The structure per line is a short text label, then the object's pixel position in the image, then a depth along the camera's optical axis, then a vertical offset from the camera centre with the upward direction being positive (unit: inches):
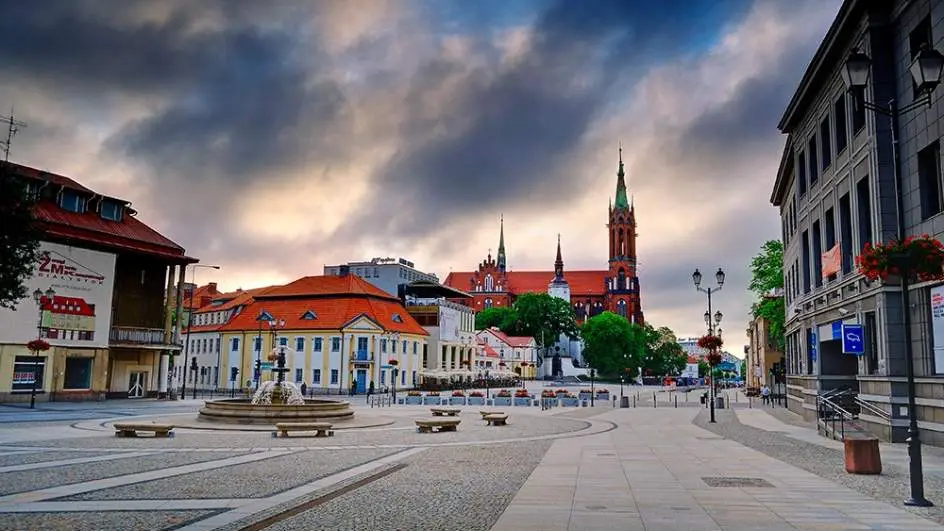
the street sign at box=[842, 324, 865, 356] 983.6 +38.4
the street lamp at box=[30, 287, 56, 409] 1525.3 +82.6
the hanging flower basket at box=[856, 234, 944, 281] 500.7 +76.7
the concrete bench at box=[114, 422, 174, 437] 919.0 -92.4
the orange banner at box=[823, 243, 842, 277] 1152.2 +173.8
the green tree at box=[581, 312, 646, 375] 5497.0 +137.3
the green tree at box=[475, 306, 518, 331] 5890.8 +368.7
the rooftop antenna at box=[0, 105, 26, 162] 1876.2 +592.7
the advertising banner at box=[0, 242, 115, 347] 1753.2 +133.0
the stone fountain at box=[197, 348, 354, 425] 1136.8 -84.4
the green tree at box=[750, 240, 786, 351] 2434.8 +300.0
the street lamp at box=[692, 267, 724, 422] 1403.8 +169.1
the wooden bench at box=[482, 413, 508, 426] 1230.3 -96.4
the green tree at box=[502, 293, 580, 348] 5767.7 +350.7
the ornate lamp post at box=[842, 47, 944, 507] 464.8 +192.2
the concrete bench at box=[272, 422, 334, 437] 971.9 -91.5
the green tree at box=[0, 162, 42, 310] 526.0 +96.4
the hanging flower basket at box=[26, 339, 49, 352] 1577.3 +21.4
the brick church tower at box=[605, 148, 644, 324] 7180.1 +1019.4
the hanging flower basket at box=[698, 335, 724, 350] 1611.7 +55.0
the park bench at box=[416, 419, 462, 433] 1071.0 -93.6
